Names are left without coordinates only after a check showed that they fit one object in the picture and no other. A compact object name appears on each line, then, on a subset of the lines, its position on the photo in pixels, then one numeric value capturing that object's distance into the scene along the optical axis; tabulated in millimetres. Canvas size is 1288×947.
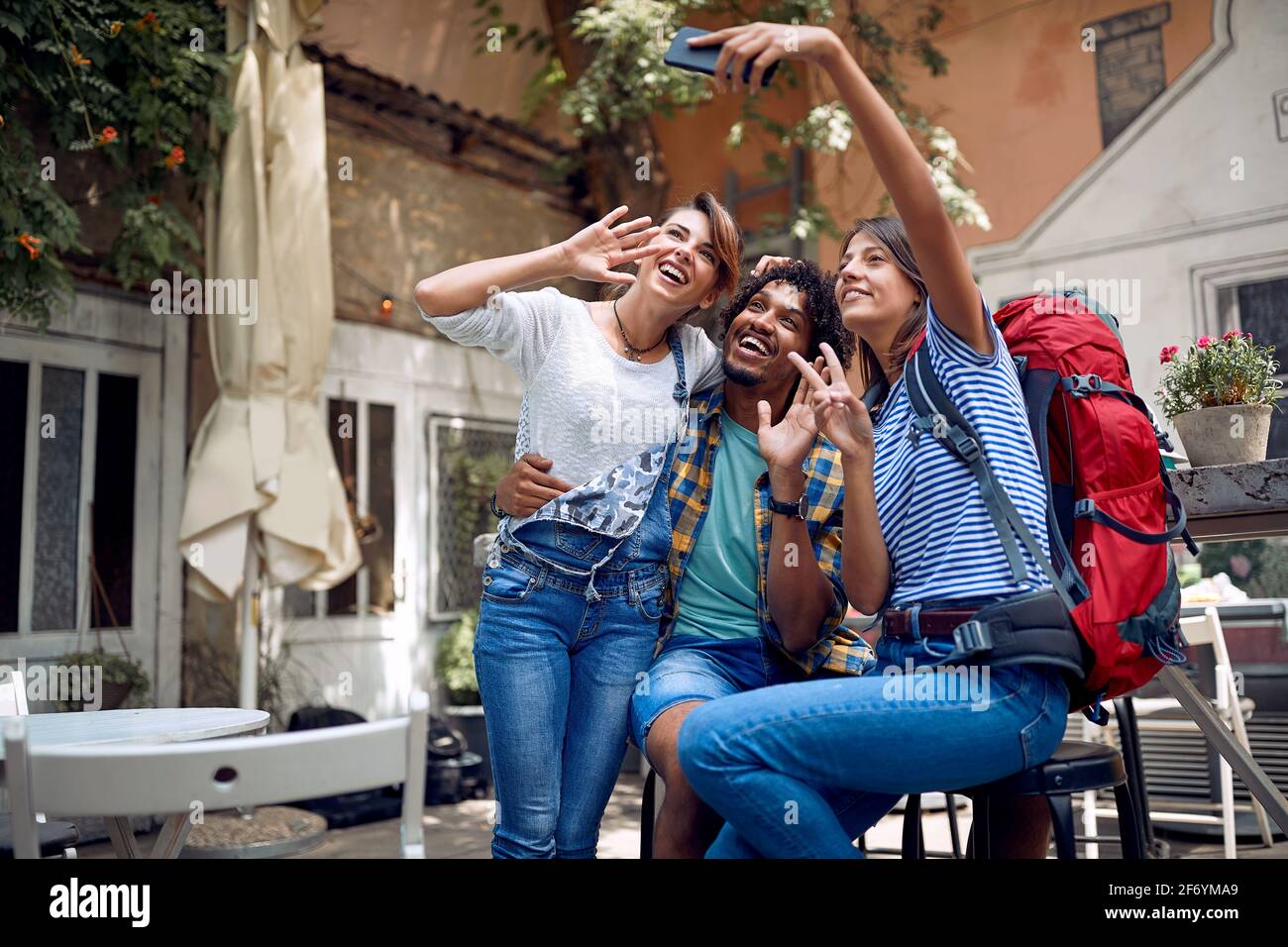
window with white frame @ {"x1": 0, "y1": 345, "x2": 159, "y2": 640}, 5262
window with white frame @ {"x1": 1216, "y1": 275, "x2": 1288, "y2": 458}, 6188
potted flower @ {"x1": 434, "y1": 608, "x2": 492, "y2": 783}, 6672
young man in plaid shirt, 2164
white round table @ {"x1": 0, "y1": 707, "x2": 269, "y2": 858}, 2049
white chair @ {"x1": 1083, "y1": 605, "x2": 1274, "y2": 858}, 4094
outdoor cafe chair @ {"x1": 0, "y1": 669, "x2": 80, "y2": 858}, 2508
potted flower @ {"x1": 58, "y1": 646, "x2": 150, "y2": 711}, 4996
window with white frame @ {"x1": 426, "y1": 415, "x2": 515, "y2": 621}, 7164
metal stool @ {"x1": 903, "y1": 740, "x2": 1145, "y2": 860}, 1792
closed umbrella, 4758
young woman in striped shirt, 1683
